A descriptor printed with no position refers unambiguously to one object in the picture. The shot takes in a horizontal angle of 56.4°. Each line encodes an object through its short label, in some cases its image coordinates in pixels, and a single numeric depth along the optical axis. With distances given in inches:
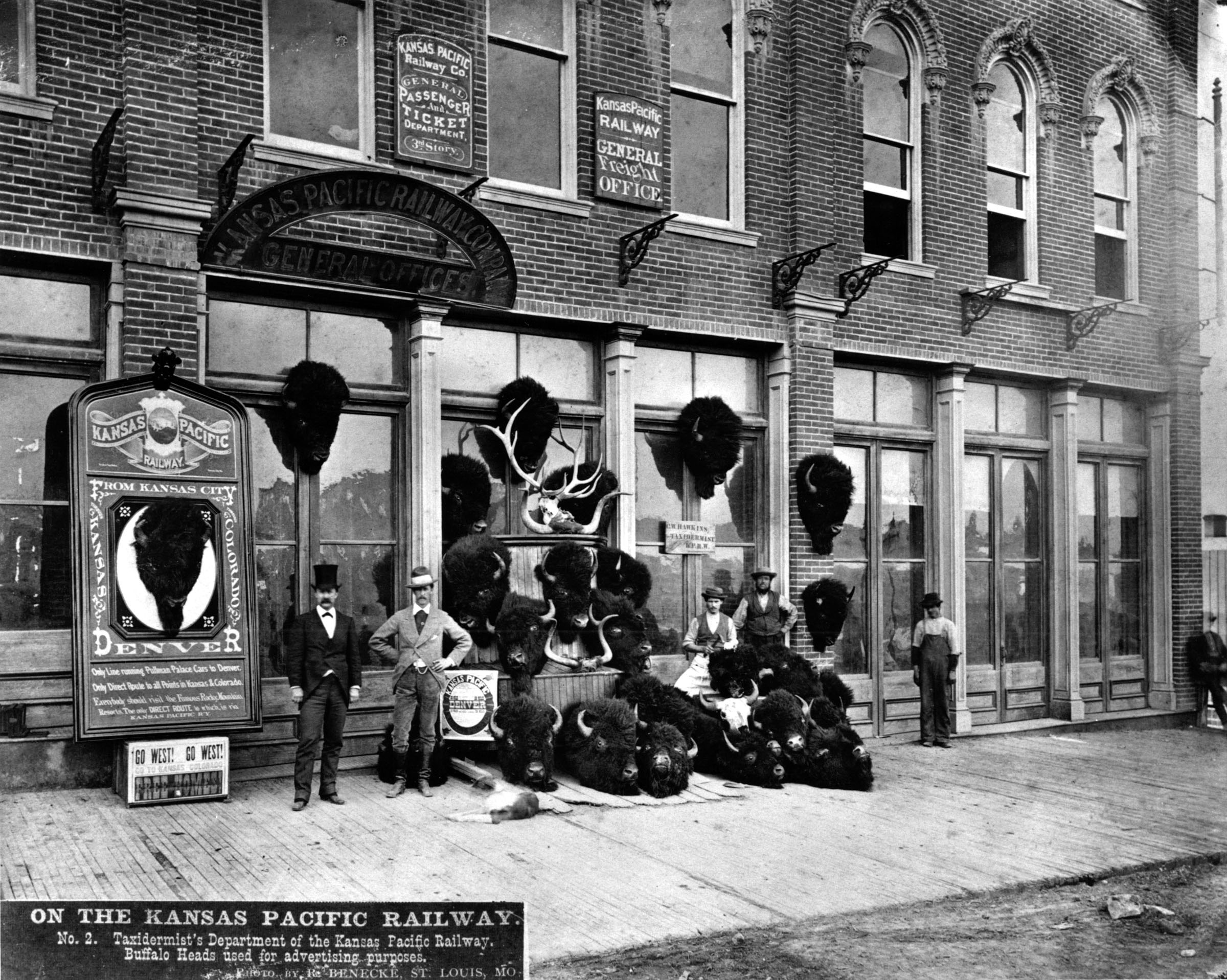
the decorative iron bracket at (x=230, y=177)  363.3
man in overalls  508.4
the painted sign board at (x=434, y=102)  411.5
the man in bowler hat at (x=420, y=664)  360.8
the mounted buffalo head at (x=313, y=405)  383.6
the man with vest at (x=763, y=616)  454.3
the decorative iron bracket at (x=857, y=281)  514.3
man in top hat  338.3
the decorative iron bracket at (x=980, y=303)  560.4
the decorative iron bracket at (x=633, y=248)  452.1
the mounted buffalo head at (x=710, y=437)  473.7
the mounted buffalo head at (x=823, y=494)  496.4
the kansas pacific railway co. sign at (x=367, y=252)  371.6
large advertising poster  329.4
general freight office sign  456.4
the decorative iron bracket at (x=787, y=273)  494.3
